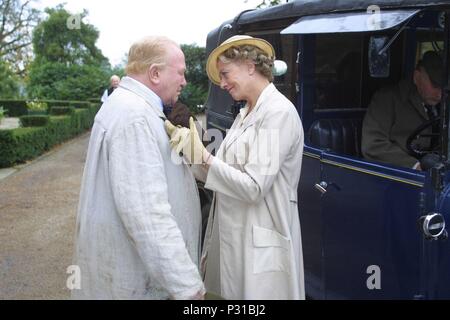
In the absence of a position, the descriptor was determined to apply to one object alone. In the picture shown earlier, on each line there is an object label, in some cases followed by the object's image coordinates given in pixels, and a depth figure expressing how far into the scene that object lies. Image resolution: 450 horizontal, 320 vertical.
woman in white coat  2.36
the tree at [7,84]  29.78
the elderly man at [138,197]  1.99
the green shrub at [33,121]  13.21
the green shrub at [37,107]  20.88
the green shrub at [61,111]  17.08
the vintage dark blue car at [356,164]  2.69
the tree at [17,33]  38.66
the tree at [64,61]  28.42
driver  3.44
